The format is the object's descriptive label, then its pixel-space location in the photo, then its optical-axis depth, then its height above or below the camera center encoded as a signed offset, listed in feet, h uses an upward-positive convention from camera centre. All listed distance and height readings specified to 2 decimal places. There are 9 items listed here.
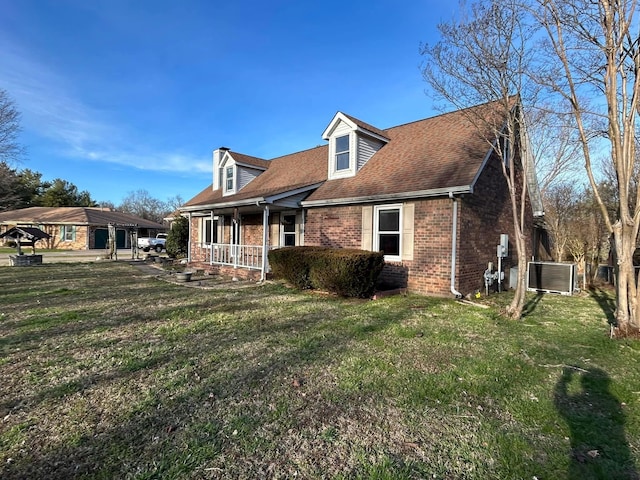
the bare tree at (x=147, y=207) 245.65 +23.52
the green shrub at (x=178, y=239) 68.90 +0.16
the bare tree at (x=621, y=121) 18.13 +6.59
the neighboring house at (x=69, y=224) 110.93 +4.67
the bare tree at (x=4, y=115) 69.62 +24.81
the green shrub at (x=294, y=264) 31.73 -2.25
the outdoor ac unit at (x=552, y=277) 32.91 -3.37
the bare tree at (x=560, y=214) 51.55 +4.74
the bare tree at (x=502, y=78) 21.81 +10.73
